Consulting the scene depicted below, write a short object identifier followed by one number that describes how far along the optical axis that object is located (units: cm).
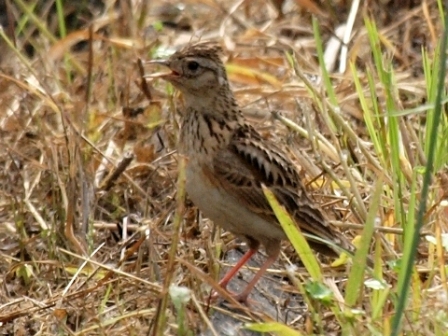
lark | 802
